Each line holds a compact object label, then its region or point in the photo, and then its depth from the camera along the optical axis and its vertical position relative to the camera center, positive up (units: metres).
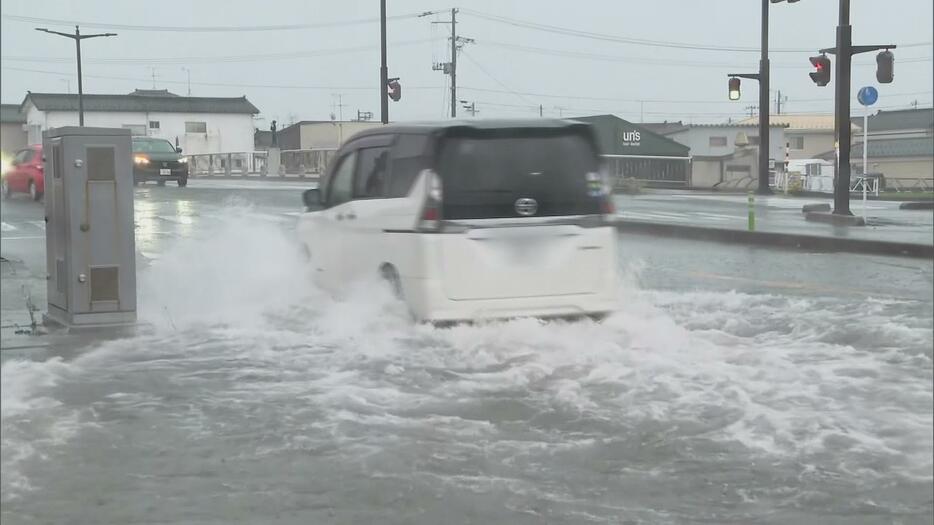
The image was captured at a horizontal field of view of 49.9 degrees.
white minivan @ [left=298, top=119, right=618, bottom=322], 6.81 -0.19
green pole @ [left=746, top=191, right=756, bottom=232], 16.05 -0.32
